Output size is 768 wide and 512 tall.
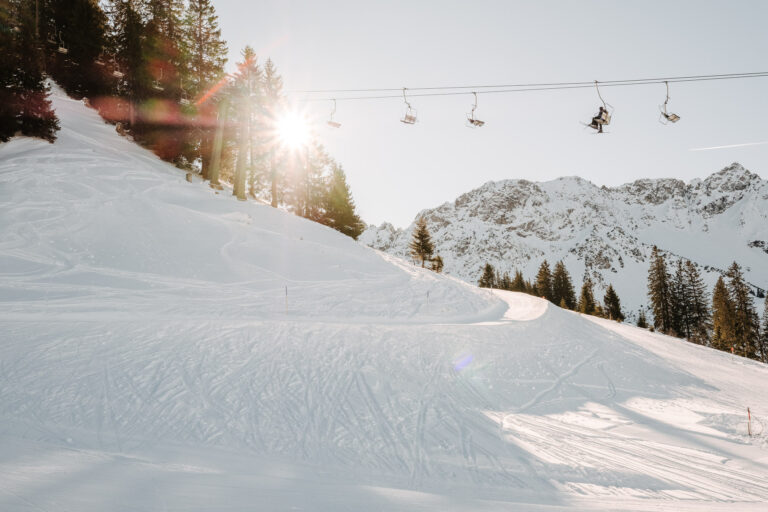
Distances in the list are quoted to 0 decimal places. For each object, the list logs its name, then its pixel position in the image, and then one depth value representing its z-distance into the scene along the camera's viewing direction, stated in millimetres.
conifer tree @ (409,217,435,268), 47406
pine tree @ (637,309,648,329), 59953
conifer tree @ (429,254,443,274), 46259
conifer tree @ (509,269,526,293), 83388
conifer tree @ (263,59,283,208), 30703
